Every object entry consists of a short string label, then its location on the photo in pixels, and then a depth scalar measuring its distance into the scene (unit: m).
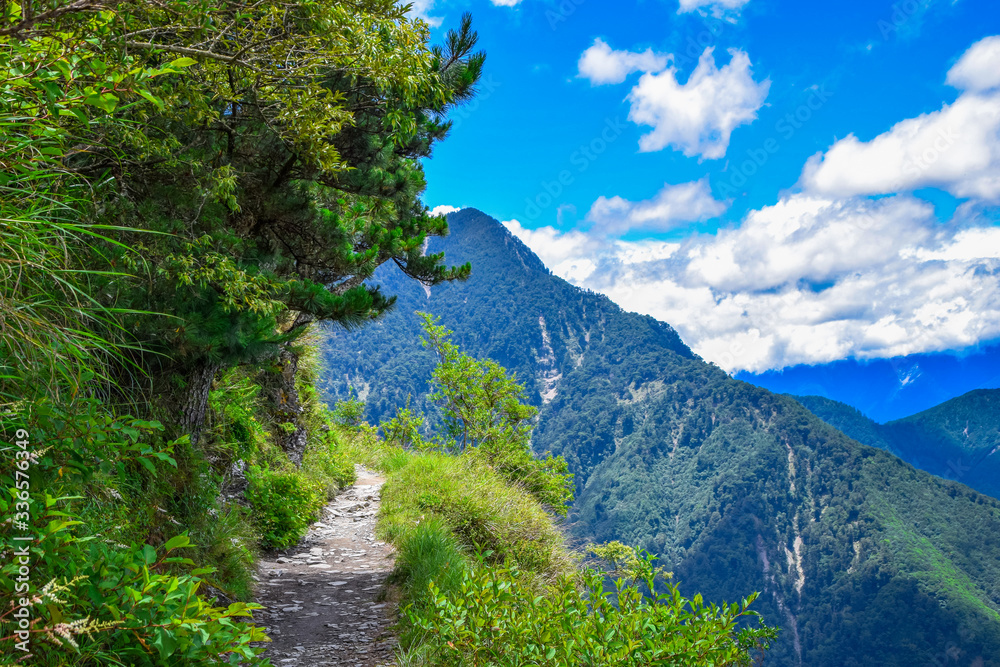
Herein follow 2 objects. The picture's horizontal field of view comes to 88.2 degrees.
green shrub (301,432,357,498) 11.90
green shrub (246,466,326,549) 8.29
